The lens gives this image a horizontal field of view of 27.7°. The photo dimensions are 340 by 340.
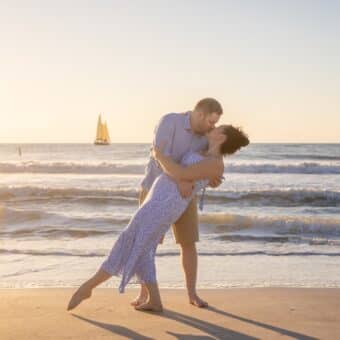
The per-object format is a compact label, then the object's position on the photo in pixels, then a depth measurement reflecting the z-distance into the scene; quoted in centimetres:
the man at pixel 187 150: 438
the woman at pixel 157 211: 432
